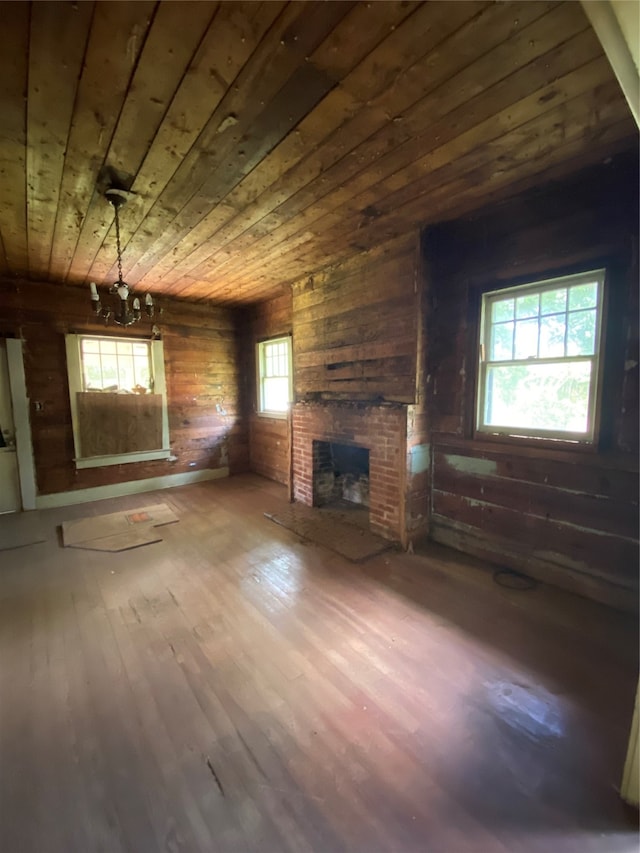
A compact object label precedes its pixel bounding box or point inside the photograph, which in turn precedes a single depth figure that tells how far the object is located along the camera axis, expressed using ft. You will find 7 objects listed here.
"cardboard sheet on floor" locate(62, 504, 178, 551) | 11.18
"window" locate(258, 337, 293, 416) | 17.17
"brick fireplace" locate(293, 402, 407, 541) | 10.60
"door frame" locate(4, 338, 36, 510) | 13.74
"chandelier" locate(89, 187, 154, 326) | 7.52
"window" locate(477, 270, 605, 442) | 7.88
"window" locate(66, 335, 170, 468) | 15.11
